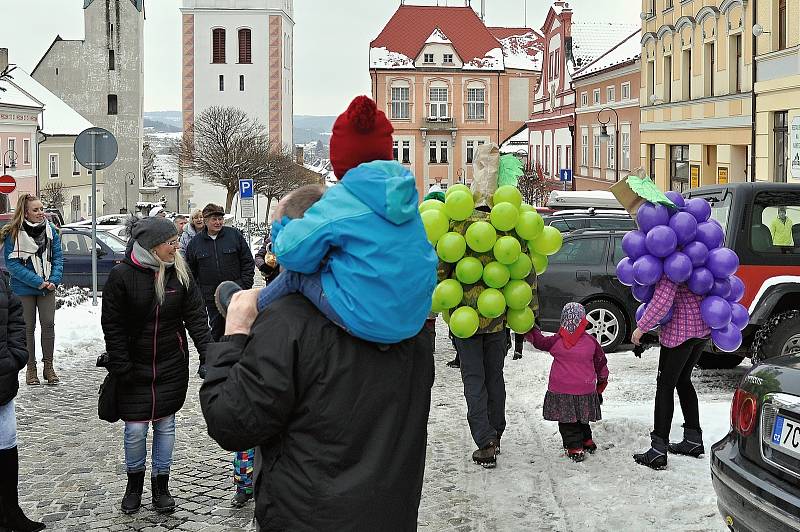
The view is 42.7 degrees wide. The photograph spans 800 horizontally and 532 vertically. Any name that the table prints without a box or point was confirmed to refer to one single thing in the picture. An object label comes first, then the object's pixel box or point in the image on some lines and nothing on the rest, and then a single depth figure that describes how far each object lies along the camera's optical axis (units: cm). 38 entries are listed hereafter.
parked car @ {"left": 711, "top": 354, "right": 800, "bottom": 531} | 468
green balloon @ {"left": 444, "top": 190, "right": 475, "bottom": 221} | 787
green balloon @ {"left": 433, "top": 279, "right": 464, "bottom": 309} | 776
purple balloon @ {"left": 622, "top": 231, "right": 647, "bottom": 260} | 771
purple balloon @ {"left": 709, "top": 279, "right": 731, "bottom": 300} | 758
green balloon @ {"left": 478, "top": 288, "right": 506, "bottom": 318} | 770
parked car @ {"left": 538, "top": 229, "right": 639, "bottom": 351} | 1385
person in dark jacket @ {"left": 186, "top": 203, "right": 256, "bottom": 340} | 1152
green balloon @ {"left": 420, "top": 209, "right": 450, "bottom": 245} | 780
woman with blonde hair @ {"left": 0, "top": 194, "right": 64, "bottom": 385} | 1101
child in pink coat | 780
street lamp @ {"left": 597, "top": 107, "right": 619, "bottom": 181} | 4339
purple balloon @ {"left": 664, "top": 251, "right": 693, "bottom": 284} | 735
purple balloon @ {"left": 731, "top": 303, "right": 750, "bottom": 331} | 768
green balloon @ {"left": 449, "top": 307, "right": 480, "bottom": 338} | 757
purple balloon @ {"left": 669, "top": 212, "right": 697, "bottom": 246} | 758
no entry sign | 2938
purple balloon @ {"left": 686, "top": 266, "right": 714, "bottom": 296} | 743
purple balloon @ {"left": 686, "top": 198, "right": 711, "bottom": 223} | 779
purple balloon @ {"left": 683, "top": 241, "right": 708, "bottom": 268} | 748
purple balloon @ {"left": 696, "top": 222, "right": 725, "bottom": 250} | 765
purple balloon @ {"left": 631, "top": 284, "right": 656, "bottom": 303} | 779
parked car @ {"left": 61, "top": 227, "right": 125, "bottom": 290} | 2269
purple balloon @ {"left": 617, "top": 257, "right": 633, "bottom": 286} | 788
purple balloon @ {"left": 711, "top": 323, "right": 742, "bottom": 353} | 744
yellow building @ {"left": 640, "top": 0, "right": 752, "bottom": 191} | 2838
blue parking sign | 3784
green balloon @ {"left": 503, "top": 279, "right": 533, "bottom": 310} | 787
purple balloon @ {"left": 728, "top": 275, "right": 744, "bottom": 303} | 774
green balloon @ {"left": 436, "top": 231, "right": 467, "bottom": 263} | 776
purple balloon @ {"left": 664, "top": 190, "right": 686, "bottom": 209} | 780
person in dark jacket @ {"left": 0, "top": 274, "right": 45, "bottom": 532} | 620
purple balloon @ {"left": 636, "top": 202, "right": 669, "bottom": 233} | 767
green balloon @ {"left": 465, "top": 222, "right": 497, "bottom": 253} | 773
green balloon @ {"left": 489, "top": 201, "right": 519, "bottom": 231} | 779
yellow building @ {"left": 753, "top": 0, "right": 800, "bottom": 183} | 2366
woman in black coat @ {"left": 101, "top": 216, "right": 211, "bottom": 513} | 666
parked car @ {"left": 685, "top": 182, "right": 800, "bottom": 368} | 1004
